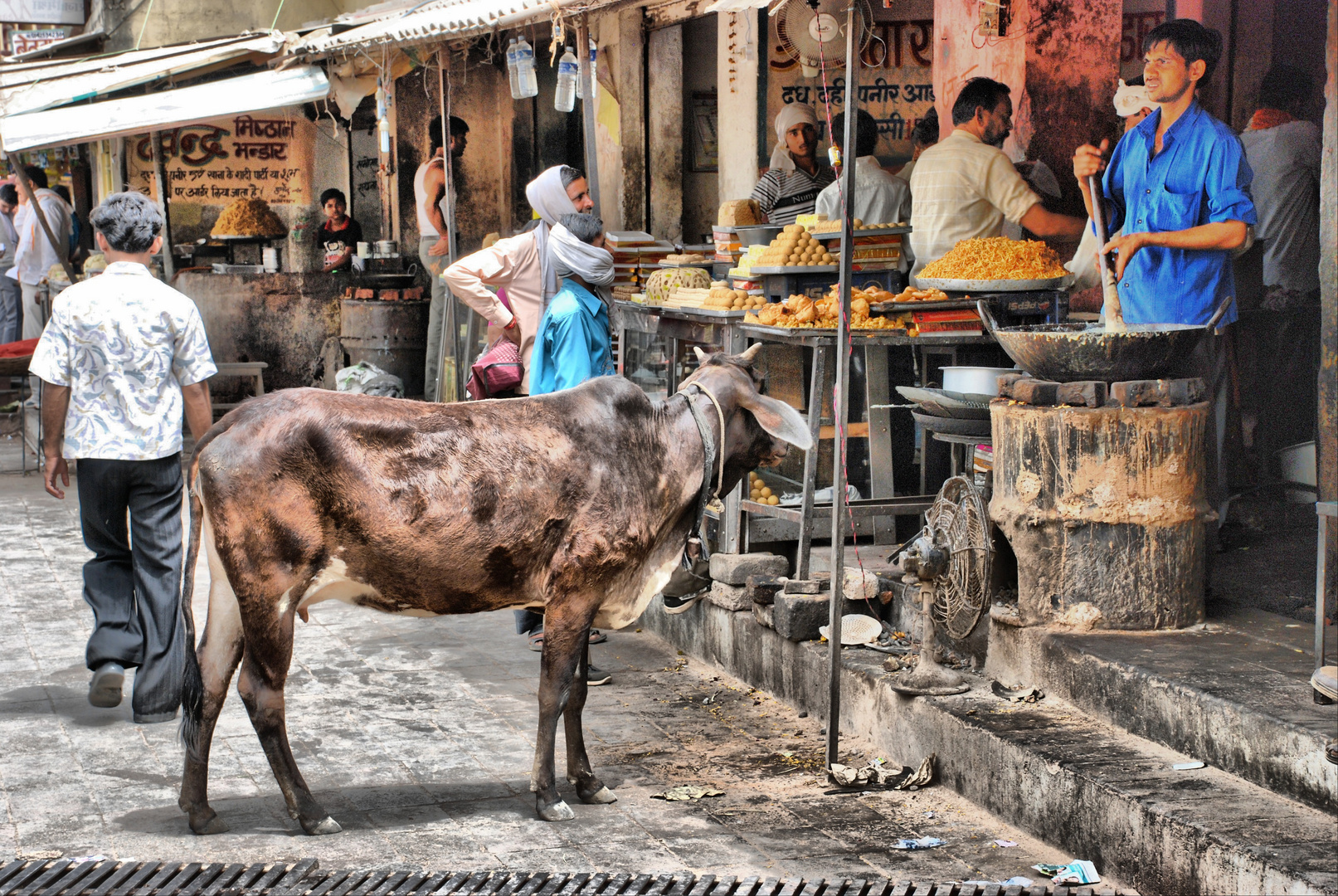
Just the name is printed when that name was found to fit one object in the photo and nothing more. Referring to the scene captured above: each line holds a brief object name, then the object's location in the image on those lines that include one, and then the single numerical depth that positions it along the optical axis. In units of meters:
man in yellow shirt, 7.80
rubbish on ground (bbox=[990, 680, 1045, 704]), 5.33
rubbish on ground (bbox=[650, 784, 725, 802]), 5.22
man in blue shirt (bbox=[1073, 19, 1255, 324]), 6.17
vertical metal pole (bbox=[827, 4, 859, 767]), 5.17
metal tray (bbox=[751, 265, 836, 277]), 7.23
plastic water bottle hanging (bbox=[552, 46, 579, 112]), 8.97
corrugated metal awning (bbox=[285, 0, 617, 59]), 9.09
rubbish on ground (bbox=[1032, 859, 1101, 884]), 4.36
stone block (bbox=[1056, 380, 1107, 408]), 5.36
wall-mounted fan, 8.18
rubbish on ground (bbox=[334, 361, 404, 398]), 13.57
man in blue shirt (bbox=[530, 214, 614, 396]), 6.64
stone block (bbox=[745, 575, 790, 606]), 6.59
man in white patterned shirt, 5.70
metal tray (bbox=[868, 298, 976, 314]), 6.82
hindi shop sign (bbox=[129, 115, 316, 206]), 15.41
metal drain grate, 4.16
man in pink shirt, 7.02
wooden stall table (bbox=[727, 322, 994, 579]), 6.62
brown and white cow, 4.62
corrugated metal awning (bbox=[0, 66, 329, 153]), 10.91
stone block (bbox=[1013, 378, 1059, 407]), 5.48
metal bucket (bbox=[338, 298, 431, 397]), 13.80
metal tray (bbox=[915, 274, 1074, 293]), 6.75
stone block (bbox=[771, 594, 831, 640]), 6.34
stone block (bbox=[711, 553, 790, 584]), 6.99
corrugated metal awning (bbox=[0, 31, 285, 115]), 11.86
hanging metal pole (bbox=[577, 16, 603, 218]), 8.62
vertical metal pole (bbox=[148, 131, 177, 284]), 14.78
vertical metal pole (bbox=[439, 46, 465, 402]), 10.64
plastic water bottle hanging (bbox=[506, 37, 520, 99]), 9.86
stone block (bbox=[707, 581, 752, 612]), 6.92
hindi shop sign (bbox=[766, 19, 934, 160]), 12.00
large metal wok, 5.38
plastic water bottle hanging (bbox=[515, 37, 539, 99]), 9.80
